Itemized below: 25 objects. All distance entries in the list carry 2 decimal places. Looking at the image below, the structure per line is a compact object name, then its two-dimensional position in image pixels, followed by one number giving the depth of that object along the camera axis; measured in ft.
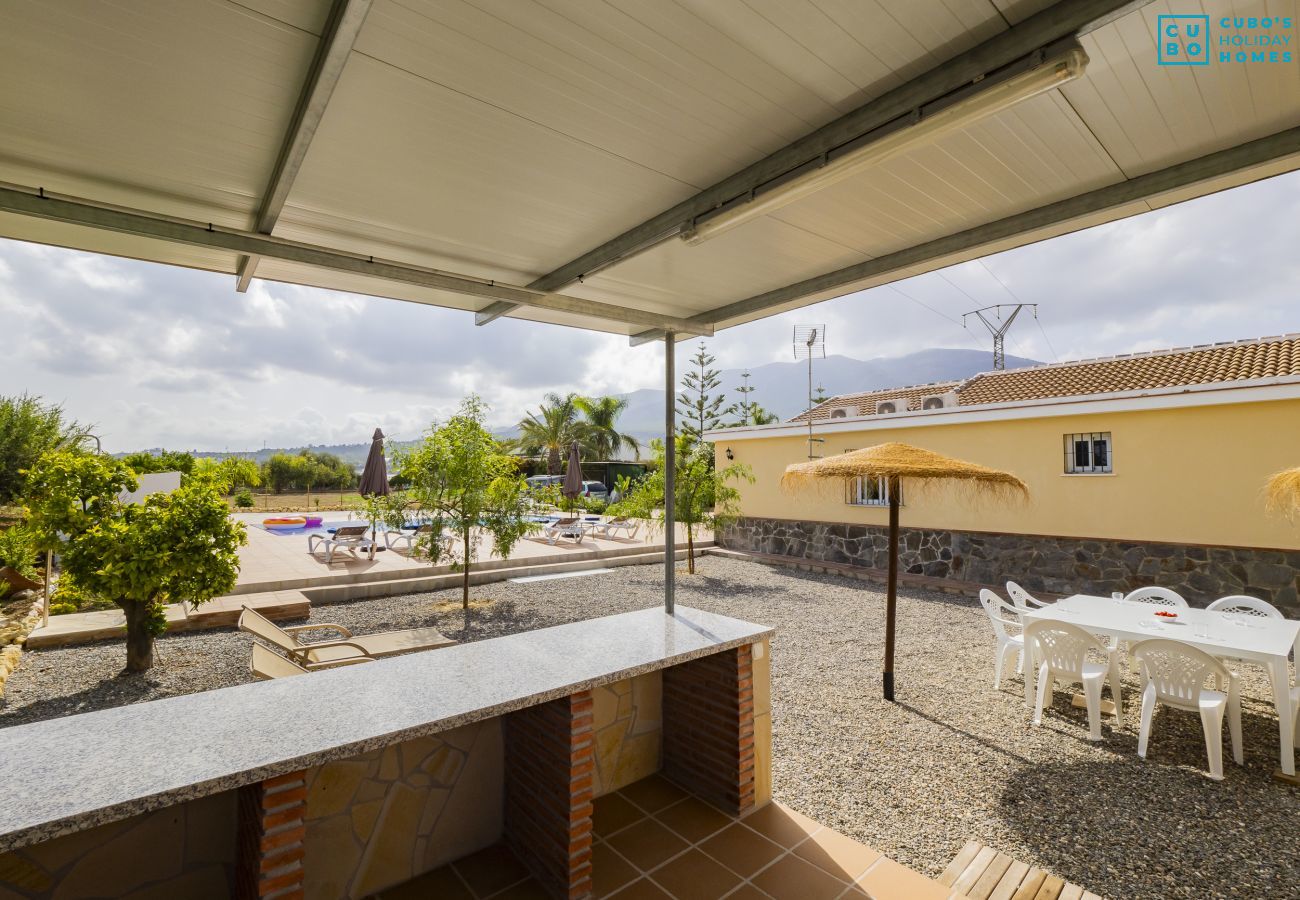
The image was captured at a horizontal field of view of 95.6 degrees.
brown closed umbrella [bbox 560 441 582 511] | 43.39
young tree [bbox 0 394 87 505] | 37.19
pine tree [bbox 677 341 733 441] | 101.14
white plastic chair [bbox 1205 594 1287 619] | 18.12
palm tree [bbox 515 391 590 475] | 94.68
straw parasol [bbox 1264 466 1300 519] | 13.91
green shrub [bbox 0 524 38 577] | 24.53
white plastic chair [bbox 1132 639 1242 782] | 12.51
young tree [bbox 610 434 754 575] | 37.65
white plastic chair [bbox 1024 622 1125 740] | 14.37
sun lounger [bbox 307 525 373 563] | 35.33
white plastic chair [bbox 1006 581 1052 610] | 20.31
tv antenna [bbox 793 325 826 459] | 63.62
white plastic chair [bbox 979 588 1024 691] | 17.49
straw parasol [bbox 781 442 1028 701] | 16.84
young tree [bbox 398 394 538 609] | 26.81
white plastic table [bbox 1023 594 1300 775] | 13.02
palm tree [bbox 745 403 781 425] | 120.67
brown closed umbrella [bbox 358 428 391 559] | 31.42
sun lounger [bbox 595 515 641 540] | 49.98
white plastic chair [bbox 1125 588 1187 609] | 20.36
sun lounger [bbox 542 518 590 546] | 46.37
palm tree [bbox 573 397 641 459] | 96.78
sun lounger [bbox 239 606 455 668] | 15.46
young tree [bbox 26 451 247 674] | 16.49
